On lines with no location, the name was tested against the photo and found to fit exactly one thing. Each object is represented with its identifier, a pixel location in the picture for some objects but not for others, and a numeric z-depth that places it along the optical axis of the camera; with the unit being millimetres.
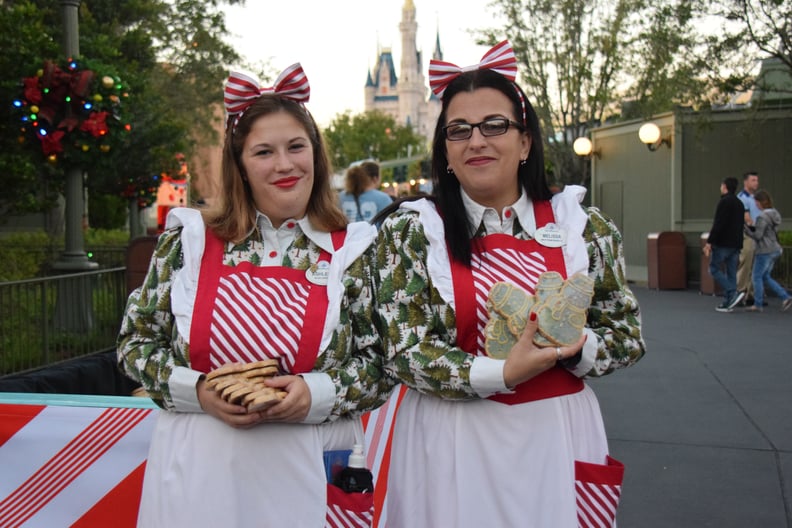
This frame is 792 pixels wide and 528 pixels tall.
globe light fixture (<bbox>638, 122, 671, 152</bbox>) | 18703
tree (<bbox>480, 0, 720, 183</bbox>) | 29375
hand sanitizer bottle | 2486
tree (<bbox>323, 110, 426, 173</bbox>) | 104750
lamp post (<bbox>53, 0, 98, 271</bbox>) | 10266
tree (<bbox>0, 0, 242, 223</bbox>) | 10992
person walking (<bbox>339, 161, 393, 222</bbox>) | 9992
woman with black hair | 2471
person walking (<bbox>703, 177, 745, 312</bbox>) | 13914
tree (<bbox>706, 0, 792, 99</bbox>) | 16656
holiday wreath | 9562
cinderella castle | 194625
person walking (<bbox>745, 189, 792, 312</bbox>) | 13984
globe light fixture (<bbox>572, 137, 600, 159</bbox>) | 22047
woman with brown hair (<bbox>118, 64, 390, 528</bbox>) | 2416
